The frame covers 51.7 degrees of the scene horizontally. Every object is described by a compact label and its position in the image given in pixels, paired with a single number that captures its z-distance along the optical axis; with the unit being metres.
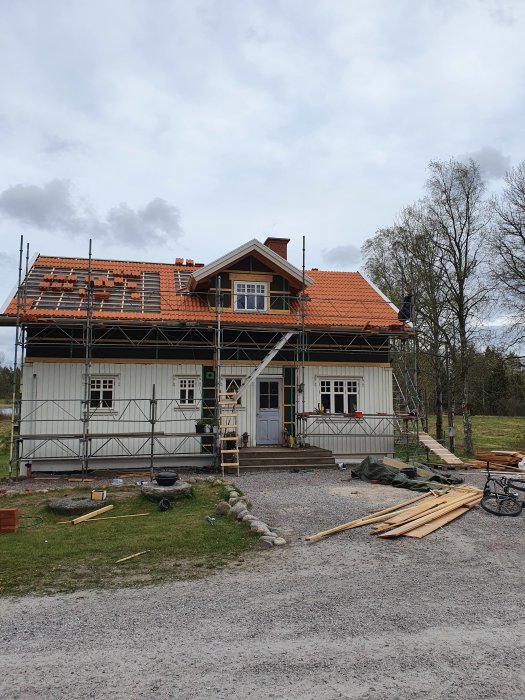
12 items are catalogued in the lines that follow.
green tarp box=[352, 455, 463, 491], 13.77
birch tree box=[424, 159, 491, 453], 24.62
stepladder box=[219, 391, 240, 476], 16.06
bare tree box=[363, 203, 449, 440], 26.19
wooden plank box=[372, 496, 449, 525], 9.98
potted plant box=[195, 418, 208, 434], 17.20
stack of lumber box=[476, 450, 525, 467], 18.56
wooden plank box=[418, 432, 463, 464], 18.38
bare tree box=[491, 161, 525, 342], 23.94
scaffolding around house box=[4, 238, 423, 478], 16.31
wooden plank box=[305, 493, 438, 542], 9.12
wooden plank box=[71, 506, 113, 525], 10.20
